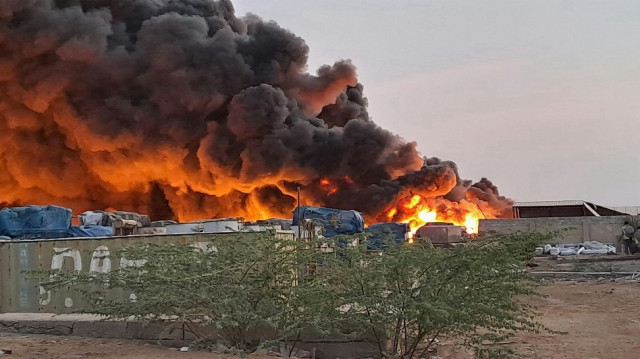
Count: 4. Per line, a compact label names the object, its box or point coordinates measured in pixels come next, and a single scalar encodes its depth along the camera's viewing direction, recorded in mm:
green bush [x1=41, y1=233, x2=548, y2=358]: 9875
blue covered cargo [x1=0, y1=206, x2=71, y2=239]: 20469
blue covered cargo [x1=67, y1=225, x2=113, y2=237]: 21000
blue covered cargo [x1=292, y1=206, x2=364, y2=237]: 24281
